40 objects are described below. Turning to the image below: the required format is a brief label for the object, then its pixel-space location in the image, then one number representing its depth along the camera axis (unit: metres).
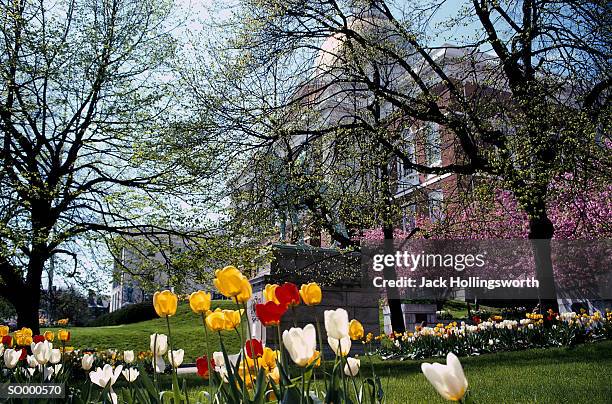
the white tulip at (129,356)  2.56
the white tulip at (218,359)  2.12
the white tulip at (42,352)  2.38
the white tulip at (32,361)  2.90
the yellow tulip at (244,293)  1.66
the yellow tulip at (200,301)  1.77
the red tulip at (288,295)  1.71
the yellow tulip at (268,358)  1.94
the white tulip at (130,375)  1.93
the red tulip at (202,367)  2.08
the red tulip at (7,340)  3.39
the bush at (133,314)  29.41
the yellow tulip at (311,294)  1.83
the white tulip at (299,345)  1.41
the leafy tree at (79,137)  10.75
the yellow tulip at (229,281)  1.64
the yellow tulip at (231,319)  1.90
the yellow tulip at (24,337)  3.29
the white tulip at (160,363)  2.15
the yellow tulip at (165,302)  1.79
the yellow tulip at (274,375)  1.84
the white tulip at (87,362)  2.70
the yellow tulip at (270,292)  1.79
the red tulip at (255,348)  1.86
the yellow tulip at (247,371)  1.84
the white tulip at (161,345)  2.04
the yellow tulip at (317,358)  1.78
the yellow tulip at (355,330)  1.93
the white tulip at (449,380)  1.07
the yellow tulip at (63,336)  3.57
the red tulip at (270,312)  1.66
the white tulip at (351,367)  1.84
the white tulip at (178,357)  2.05
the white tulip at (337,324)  1.53
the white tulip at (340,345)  1.62
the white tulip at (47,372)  2.71
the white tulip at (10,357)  2.53
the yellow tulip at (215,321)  1.86
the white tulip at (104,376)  1.96
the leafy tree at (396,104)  8.93
